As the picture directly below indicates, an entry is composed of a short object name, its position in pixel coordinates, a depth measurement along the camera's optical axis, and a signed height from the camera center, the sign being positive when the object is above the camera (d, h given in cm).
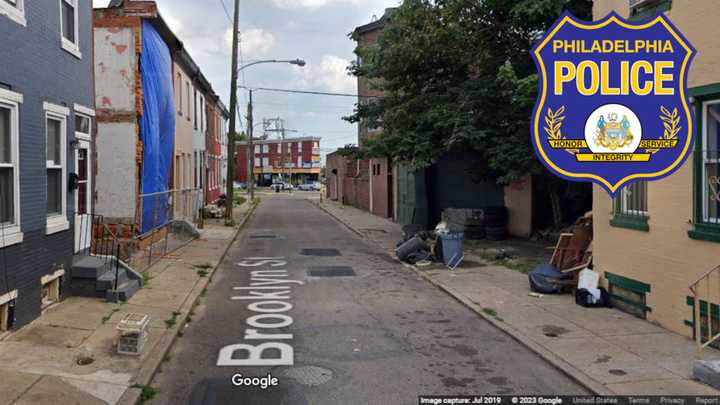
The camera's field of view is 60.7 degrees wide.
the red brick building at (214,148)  3450 +234
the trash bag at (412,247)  1533 -154
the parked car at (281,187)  8181 -18
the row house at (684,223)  755 -52
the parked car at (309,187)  9119 -21
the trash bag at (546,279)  1096 -169
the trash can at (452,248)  1448 -149
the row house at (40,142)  768 +63
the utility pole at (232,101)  2628 +364
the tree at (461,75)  1500 +310
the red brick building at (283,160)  10838 +458
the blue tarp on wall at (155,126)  1536 +163
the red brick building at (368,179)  3075 +38
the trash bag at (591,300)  979 -184
